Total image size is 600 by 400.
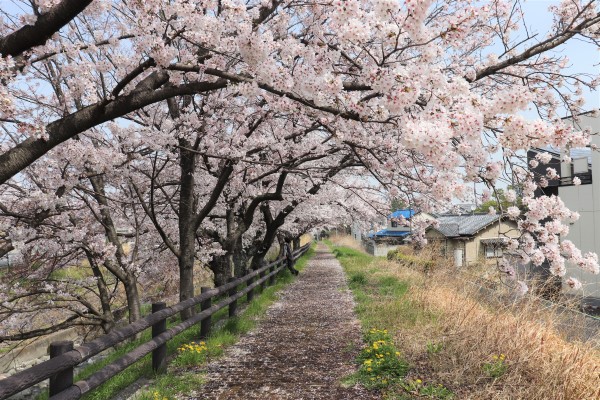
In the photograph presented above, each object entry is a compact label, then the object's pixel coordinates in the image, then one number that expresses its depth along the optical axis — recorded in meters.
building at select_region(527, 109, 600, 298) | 20.97
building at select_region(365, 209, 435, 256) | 43.34
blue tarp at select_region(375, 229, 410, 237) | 55.22
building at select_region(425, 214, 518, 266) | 33.88
